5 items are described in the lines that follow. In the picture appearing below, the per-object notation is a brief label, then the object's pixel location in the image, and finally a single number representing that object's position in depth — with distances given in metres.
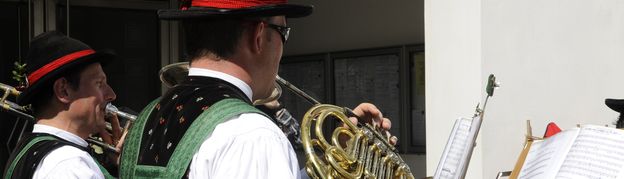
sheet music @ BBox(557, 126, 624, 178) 2.11
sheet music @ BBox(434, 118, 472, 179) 2.41
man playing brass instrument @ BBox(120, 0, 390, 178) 1.90
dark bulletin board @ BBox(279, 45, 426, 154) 6.29
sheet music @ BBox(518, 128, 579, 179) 2.24
